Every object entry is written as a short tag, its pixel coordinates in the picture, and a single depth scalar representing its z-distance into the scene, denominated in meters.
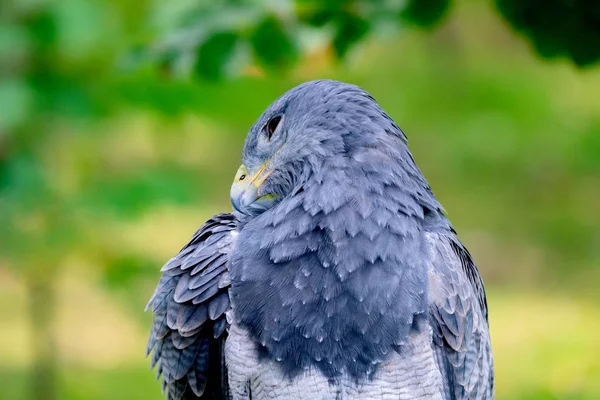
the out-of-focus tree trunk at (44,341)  14.00
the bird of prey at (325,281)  6.00
